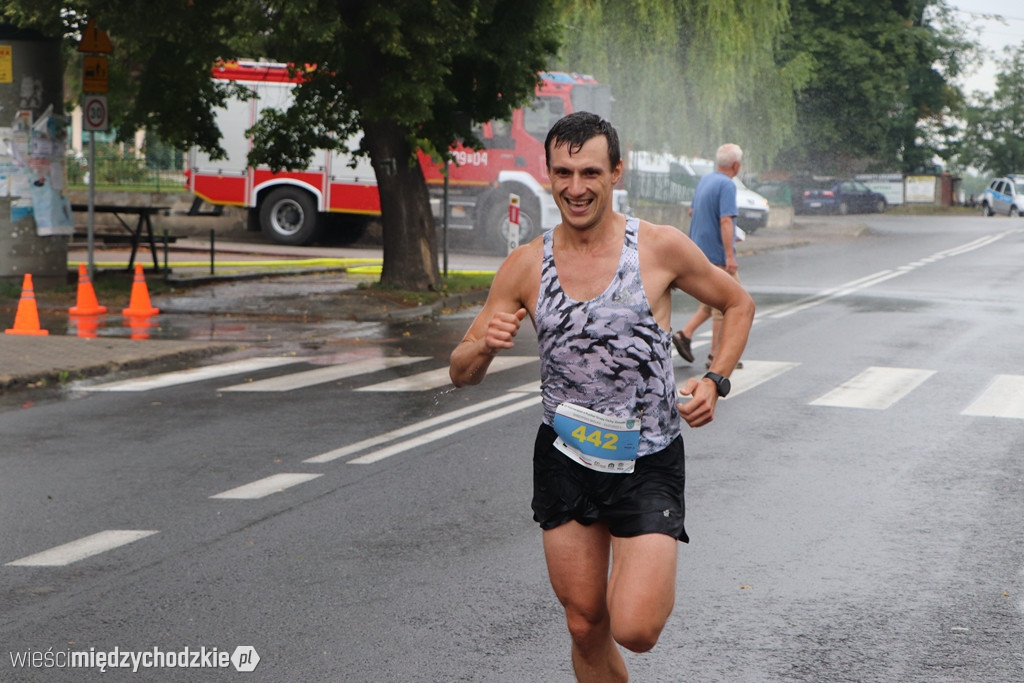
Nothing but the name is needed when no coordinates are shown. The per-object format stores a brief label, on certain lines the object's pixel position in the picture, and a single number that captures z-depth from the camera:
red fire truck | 29.66
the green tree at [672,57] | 32.59
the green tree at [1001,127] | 80.81
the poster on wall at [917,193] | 69.88
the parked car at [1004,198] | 62.09
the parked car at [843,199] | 60.72
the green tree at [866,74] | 59.84
